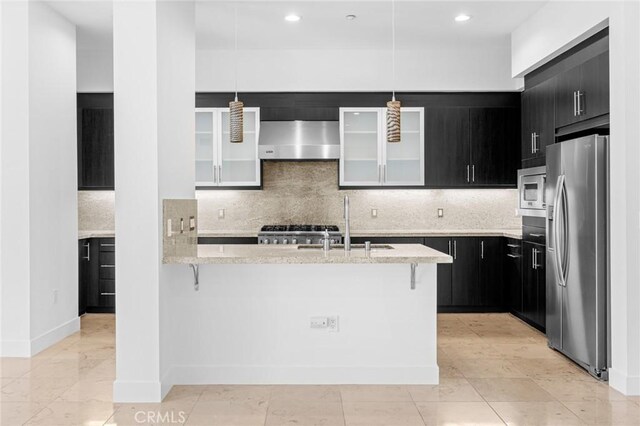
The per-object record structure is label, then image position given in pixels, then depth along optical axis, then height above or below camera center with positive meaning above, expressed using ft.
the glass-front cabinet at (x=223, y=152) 20.57 +2.21
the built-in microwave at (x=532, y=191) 16.88 +0.60
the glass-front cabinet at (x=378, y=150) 20.72 +2.25
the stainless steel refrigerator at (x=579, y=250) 12.60 -0.95
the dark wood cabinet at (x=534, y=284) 17.04 -2.32
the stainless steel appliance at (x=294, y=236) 19.51 -0.84
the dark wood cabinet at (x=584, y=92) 13.24 +2.99
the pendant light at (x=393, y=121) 12.21 +1.96
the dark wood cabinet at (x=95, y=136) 20.84 +2.86
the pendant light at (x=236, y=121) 13.32 +2.16
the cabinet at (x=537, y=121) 16.53 +2.73
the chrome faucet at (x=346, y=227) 12.85 -0.35
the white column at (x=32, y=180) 14.92 +0.93
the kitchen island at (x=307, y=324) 12.48 -2.48
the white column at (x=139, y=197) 11.24 +0.33
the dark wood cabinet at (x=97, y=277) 20.03 -2.24
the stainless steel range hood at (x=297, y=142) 20.03 +2.49
